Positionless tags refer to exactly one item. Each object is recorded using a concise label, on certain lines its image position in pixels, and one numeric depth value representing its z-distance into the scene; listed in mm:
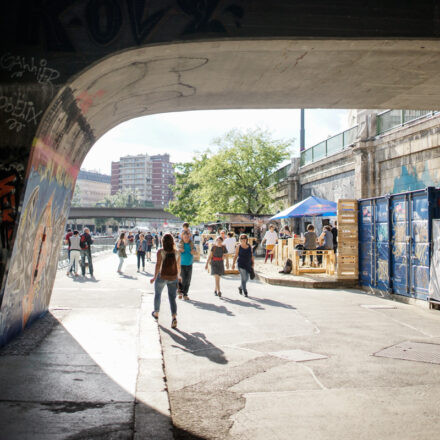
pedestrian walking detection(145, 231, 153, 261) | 26842
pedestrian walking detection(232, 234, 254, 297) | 12195
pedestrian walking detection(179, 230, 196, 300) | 11586
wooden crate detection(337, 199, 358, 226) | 13953
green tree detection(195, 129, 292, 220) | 34688
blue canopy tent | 17505
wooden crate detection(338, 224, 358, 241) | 14055
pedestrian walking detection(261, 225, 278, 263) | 21531
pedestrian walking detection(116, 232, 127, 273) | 18703
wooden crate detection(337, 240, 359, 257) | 14034
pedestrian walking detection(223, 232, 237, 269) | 18656
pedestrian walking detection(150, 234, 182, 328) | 8289
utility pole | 34375
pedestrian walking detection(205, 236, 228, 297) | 12352
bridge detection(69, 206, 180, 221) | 78750
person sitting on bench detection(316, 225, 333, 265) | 16375
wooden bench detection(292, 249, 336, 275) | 16094
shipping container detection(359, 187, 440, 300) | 10680
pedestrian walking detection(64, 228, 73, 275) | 17016
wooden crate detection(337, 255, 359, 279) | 14117
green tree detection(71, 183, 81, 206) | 184900
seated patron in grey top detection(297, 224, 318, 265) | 16297
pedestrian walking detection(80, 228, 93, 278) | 17062
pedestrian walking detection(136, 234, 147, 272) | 20156
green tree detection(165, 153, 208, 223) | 61688
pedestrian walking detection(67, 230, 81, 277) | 17031
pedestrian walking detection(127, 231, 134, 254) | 42262
